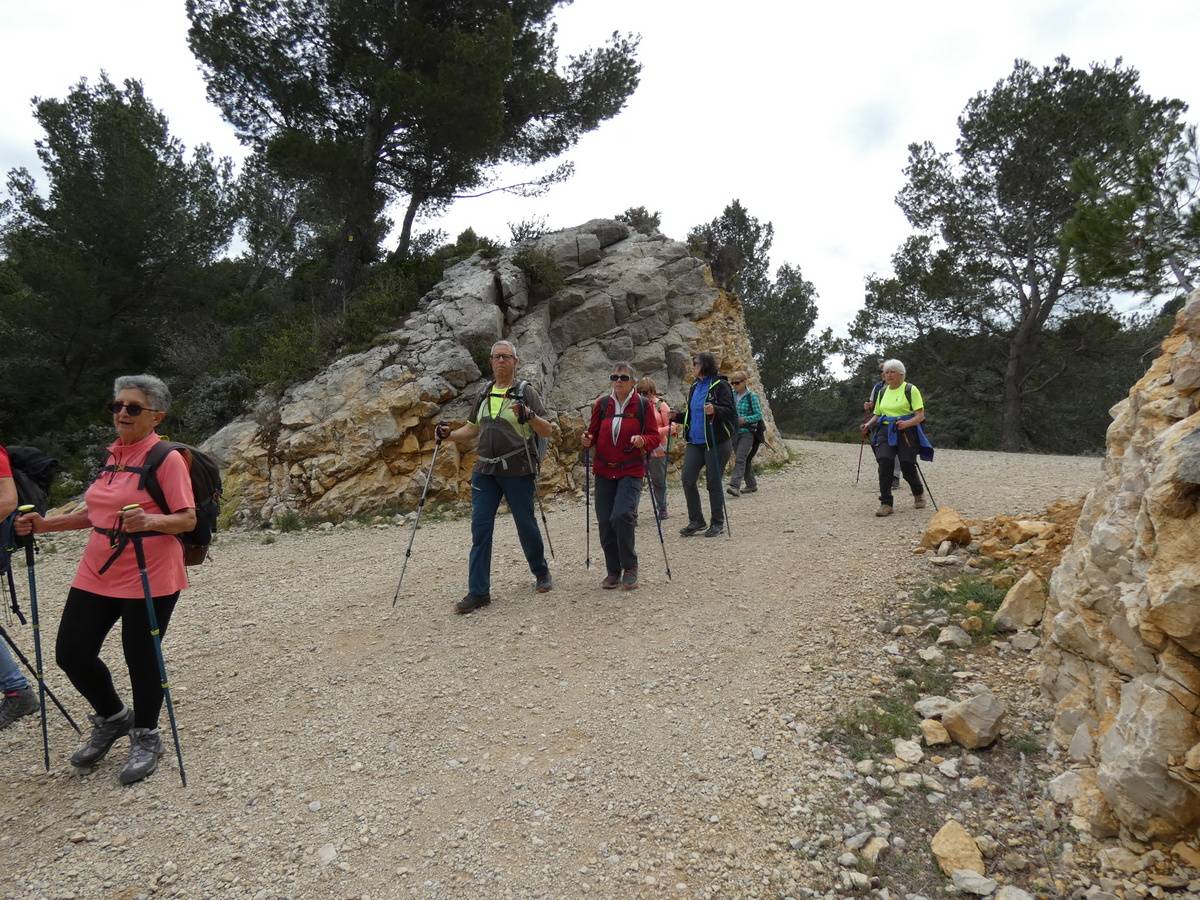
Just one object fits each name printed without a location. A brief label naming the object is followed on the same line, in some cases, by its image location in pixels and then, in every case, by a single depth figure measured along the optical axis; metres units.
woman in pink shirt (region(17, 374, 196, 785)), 3.12
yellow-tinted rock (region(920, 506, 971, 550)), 5.87
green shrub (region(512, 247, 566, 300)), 14.02
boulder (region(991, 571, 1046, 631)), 4.09
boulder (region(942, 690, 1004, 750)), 3.05
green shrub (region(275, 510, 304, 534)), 9.75
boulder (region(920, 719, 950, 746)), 3.13
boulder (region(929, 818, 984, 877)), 2.38
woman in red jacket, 5.51
